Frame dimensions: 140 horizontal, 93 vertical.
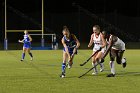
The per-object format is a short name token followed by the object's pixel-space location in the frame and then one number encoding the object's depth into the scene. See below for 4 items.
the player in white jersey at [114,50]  17.69
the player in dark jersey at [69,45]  17.36
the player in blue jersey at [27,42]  29.17
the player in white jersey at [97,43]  18.50
